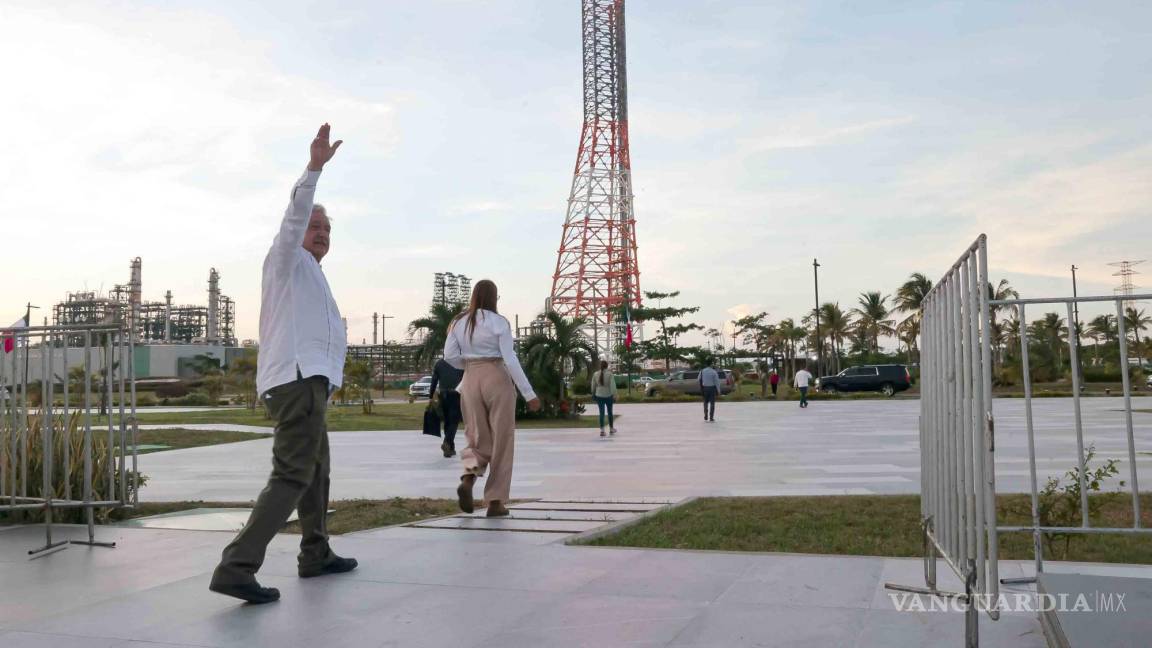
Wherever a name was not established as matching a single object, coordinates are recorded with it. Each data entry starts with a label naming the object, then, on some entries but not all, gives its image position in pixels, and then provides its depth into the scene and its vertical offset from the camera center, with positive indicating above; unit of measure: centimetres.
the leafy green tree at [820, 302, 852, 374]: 6969 +397
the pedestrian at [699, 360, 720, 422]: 2189 -29
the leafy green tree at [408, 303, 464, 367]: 2660 +160
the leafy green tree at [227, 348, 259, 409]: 3622 +46
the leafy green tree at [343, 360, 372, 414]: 2931 +9
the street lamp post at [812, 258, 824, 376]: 5788 +658
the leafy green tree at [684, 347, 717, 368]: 4988 +110
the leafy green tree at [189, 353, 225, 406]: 4309 +77
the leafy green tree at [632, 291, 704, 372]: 4878 +255
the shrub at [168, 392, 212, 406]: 4166 -74
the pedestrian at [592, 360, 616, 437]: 1761 -23
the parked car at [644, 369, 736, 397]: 4259 -40
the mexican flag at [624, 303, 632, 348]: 4610 +246
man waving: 387 +5
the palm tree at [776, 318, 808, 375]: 6725 +310
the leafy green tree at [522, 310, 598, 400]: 2286 +76
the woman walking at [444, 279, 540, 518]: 625 -13
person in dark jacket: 1204 -32
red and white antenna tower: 5544 +1263
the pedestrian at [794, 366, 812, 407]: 2952 -32
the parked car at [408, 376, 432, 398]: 4660 -48
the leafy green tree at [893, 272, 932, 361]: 6512 +554
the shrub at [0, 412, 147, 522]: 621 -57
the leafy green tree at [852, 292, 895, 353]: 7156 +447
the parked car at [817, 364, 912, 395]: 4094 -36
